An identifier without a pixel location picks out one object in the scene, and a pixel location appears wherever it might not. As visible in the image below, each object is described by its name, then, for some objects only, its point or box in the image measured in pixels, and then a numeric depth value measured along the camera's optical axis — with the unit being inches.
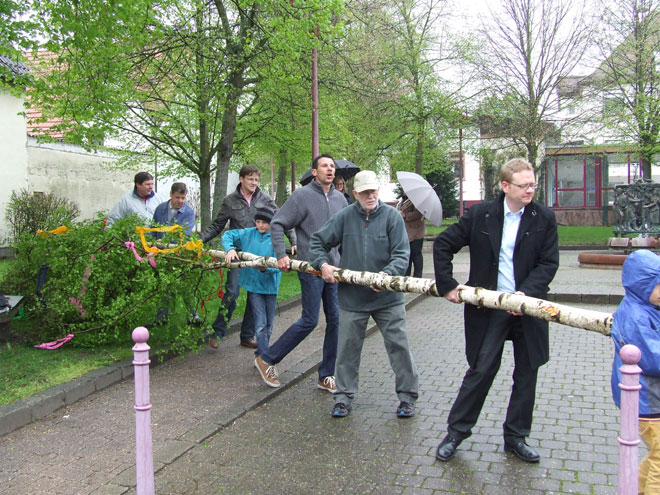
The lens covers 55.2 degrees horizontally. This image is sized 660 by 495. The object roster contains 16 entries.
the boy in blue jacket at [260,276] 240.4
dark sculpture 697.6
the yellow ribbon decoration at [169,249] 238.5
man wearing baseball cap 193.8
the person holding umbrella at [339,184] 305.9
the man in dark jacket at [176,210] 306.3
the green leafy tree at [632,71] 1018.1
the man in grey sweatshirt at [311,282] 221.1
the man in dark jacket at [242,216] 285.9
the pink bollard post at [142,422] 126.5
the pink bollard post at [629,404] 97.7
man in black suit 156.5
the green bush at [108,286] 249.0
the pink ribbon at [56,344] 258.2
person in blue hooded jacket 123.6
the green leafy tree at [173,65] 383.2
